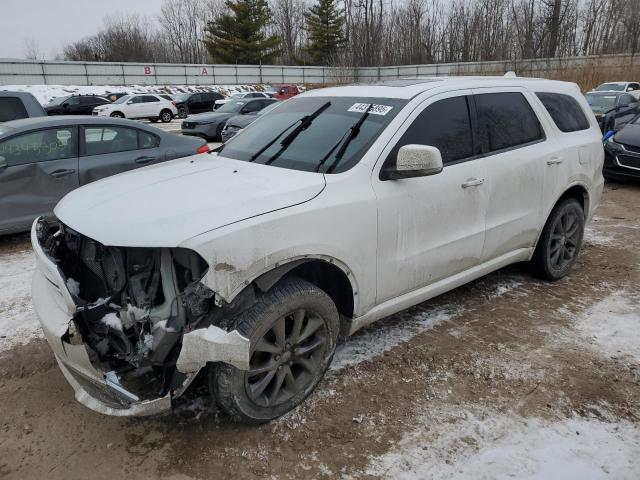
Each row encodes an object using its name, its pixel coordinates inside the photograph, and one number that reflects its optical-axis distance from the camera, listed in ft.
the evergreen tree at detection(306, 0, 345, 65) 195.21
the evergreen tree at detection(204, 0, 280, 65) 180.14
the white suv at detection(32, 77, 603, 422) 7.83
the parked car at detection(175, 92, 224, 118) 89.61
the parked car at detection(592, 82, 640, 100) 65.36
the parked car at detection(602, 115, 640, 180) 29.19
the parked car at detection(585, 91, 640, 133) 35.77
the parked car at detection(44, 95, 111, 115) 83.87
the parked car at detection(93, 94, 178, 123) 78.29
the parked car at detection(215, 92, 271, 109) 84.87
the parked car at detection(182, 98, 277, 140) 52.54
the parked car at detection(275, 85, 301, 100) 93.60
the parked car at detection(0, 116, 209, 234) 18.71
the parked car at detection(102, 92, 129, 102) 92.14
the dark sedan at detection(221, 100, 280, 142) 46.78
